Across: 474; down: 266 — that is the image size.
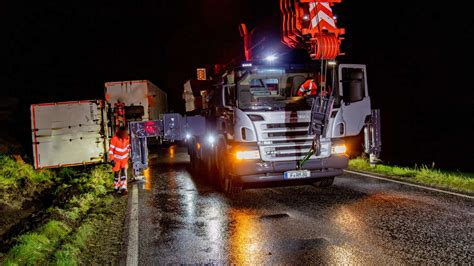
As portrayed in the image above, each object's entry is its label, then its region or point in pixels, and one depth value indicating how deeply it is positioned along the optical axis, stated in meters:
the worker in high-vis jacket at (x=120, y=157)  10.47
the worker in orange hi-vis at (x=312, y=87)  9.73
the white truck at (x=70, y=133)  14.16
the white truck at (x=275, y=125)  9.21
